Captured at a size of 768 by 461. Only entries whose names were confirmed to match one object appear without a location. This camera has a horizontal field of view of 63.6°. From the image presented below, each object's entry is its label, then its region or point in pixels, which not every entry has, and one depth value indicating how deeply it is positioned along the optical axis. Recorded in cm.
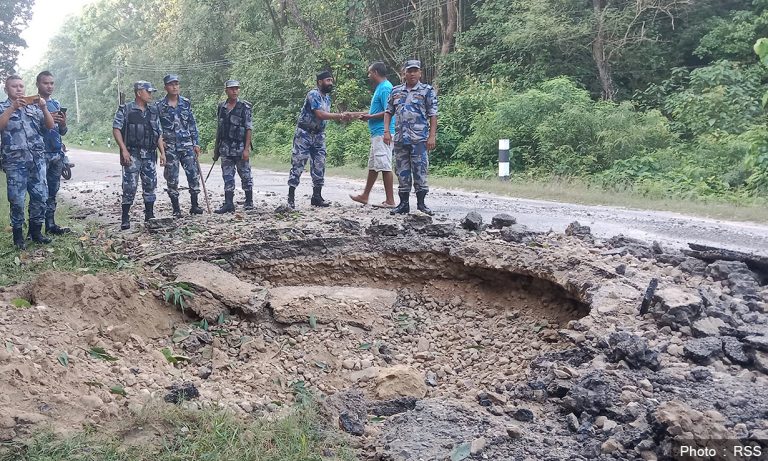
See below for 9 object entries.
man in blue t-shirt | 746
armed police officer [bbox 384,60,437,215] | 694
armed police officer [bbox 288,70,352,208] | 750
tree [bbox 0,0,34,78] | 2034
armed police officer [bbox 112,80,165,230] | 661
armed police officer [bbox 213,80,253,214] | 750
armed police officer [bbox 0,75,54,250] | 566
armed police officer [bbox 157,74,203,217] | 713
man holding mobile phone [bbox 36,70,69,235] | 668
